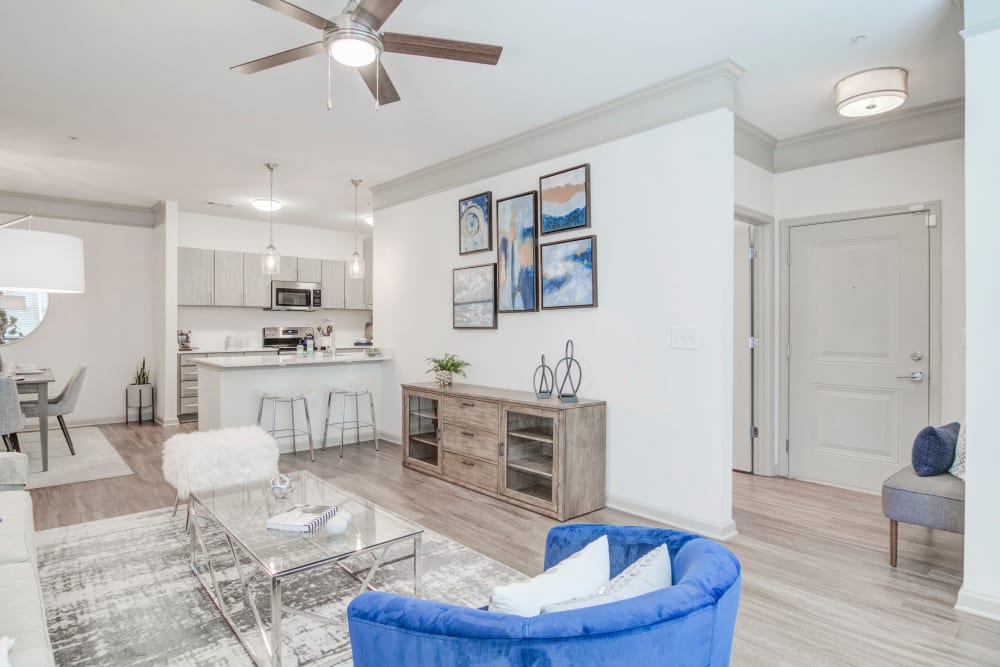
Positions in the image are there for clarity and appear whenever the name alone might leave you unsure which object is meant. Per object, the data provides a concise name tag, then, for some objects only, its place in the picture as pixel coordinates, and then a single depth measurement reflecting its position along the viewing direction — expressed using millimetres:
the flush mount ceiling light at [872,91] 3309
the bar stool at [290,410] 5227
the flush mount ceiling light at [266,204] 6773
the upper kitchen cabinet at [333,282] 8414
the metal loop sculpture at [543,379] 4219
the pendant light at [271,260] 5281
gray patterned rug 2131
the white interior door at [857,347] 3975
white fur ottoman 2932
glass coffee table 2049
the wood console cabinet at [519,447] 3656
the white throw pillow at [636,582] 1126
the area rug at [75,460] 4527
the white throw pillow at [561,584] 1148
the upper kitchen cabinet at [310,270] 8156
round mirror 6363
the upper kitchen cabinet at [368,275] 8875
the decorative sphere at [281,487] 2752
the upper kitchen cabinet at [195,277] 7094
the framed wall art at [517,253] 4402
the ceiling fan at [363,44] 2238
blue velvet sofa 968
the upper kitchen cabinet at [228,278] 7397
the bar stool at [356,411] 5637
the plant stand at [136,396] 7059
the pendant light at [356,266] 5493
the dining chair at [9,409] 4371
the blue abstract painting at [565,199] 4004
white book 2295
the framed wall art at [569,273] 3973
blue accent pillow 2930
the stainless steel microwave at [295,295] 7898
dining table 4750
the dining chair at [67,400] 5191
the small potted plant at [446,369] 4805
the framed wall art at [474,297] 4801
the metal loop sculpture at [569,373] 4086
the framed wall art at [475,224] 4820
